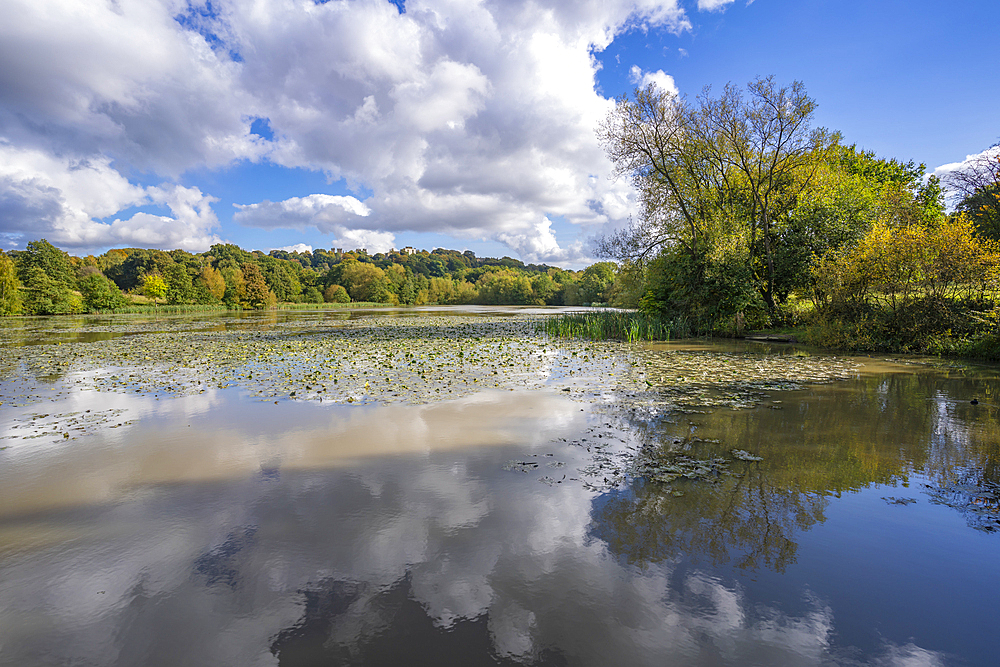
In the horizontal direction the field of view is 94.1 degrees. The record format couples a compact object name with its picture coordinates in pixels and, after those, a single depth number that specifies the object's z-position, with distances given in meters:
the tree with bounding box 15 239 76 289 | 49.31
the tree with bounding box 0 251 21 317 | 42.62
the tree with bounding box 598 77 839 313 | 18.95
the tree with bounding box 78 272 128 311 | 51.38
